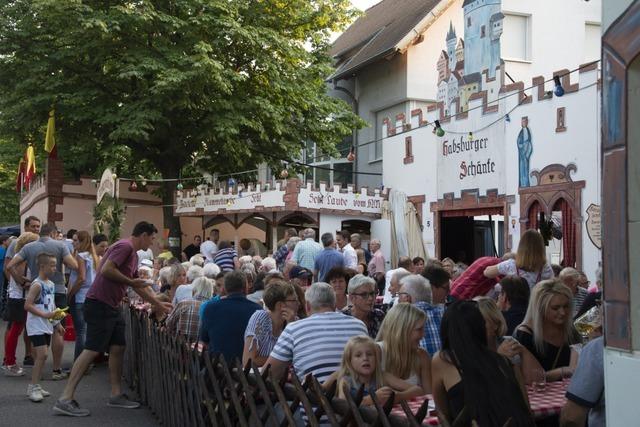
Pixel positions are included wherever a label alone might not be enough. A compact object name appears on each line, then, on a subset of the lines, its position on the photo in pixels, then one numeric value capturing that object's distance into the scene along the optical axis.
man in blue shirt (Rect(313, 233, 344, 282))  13.05
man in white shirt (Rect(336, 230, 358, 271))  15.67
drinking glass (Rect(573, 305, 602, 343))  5.47
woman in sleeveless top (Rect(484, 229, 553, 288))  8.34
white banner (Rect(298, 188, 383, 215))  23.31
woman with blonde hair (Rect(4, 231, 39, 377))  10.80
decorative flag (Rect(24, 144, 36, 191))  31.38
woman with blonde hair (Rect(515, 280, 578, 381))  5.85
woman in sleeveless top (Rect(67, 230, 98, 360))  11.12
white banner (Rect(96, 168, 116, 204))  21.48
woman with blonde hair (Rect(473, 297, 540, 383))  5.56
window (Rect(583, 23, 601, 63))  22.19
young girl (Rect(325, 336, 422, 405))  4.86
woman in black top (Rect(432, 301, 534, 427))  4.11
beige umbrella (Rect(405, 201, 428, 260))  21.30
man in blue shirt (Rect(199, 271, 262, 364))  7.23
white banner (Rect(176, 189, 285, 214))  23.92
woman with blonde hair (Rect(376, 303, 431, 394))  5.20
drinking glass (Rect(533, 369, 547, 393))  5.46
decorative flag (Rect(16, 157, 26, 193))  38.33
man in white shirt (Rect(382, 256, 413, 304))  10.65
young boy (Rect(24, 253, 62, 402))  9.41
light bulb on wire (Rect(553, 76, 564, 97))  15.90
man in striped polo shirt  5.59
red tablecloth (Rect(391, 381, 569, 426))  4.70
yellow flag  26.67
